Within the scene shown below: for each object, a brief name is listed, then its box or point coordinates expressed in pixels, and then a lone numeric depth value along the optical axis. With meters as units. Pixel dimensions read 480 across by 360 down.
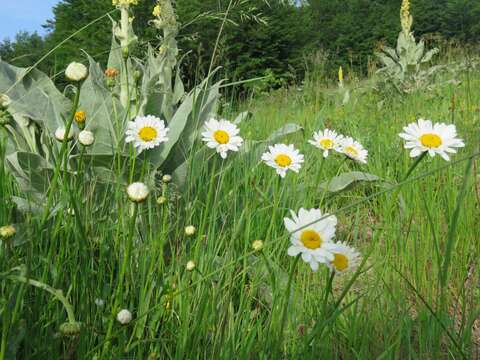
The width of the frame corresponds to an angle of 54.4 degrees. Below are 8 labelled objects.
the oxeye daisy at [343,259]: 0.75
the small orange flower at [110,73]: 1.36
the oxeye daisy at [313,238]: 0.68
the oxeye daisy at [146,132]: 1.06
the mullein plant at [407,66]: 4.86
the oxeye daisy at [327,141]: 1.24
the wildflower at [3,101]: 0.91
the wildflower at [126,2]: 1.68
